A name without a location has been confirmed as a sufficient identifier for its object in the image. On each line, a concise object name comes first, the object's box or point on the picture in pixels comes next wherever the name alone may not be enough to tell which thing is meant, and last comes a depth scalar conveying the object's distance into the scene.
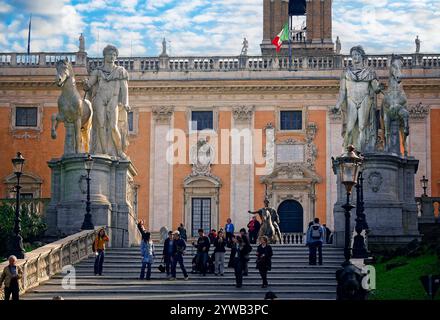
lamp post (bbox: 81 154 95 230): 36.00
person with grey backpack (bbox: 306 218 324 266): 32.78
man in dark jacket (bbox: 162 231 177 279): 31.27
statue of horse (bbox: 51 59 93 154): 38.88
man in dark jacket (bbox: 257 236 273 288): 29.06
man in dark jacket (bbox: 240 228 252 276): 30.11
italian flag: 67.12
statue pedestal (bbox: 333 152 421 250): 37.97
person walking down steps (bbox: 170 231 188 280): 31.05
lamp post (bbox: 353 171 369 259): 31.91
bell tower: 73.00
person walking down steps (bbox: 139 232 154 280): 30.58
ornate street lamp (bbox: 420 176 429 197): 56.81
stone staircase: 27.81
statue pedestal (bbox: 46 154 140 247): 38.12
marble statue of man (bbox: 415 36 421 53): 65.69
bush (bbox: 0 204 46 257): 36.45
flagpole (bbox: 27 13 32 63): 63.23
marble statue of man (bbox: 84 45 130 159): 39.34
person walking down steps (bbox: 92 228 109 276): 30.98
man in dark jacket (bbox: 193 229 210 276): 31.72
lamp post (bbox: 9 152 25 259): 29.81
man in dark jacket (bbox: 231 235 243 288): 29.36
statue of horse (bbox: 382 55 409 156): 40.12
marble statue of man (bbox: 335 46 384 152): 39.16
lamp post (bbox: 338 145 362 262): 26.67
